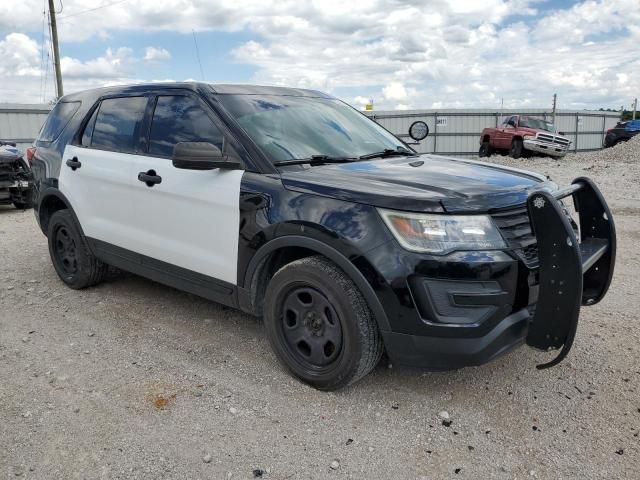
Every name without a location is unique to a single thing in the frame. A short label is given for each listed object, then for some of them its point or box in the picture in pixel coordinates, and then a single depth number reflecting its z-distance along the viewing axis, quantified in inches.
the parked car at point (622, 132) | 973.2
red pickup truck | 809.5
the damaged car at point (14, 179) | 404.8
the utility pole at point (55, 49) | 838.5
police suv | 109.4
